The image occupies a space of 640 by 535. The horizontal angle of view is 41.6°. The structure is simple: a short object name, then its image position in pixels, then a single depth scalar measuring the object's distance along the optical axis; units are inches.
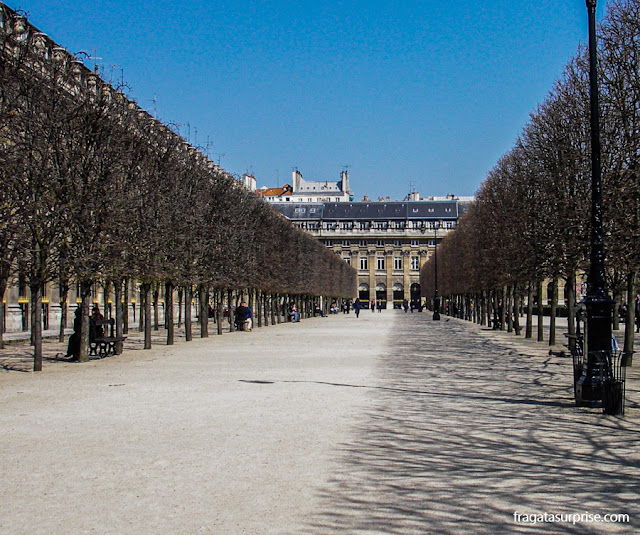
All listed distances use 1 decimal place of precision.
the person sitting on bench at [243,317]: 1686.8
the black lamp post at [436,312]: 2689.5
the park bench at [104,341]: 923.4
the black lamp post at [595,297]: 489.1
